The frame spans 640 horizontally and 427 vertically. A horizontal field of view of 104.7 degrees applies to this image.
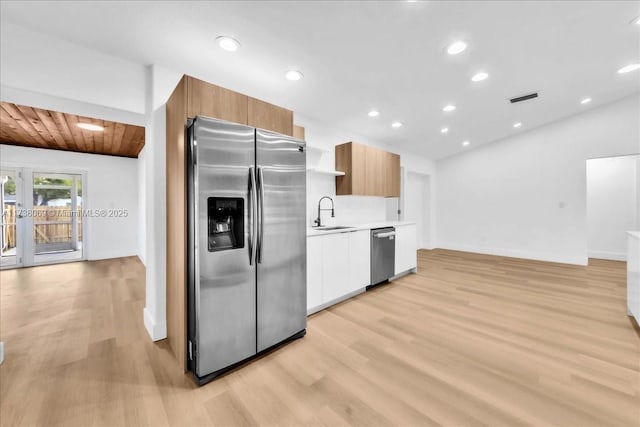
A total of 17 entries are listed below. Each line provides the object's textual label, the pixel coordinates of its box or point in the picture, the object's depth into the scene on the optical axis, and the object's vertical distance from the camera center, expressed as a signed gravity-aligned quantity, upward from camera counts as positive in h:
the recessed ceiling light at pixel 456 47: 2.39 +1.64
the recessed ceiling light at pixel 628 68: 3.36 +1.99
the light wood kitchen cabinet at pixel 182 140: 1.87 +0.61
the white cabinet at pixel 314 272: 2.74 -0.67
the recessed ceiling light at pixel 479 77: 3.05 +1.70
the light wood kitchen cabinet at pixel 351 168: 4.01 +0.75
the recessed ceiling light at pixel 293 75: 2.64 +1.51
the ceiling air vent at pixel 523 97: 3.80 +1.80
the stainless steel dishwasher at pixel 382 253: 3.66 -0.63
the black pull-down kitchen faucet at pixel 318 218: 3.84 -0.04
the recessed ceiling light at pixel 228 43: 2.06 +1.46
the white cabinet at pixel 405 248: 4.15 -0.63
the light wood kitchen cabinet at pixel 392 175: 4.62 +0.72
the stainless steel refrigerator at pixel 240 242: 1.75 -0.23
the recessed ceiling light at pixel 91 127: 3.63 +1.33
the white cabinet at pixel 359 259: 3.30 -0.65
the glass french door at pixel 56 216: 5.32 -0.04
